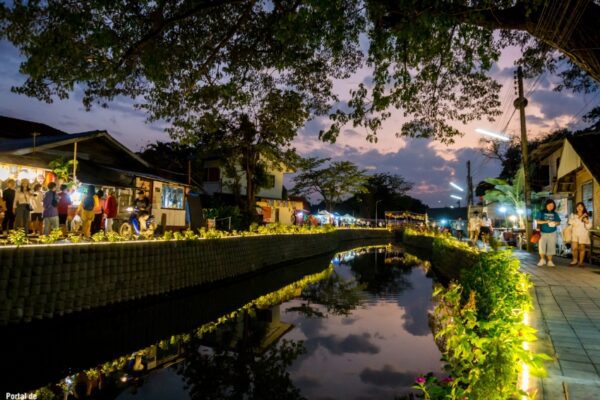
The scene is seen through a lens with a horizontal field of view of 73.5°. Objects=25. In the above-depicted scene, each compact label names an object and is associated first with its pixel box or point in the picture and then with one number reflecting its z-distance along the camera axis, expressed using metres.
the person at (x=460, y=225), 41.36
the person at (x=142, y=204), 17.02
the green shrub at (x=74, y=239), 9.63
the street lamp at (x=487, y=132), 18.33
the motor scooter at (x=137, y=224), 16.52
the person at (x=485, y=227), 24.11
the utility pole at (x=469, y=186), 43.64
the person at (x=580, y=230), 12.28
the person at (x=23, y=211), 13.06
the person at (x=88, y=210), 13.76
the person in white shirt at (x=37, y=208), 14.55
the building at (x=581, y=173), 13.83
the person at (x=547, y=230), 12.05
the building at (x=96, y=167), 15.03
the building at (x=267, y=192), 37.50
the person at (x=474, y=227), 25.00
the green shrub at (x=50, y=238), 8.80
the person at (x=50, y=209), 12.21
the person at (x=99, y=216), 15.05
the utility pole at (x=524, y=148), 18.73
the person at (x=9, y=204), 12.92
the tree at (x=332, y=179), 54.56
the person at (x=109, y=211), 16.45
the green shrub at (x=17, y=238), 8.18
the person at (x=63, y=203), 14.34
